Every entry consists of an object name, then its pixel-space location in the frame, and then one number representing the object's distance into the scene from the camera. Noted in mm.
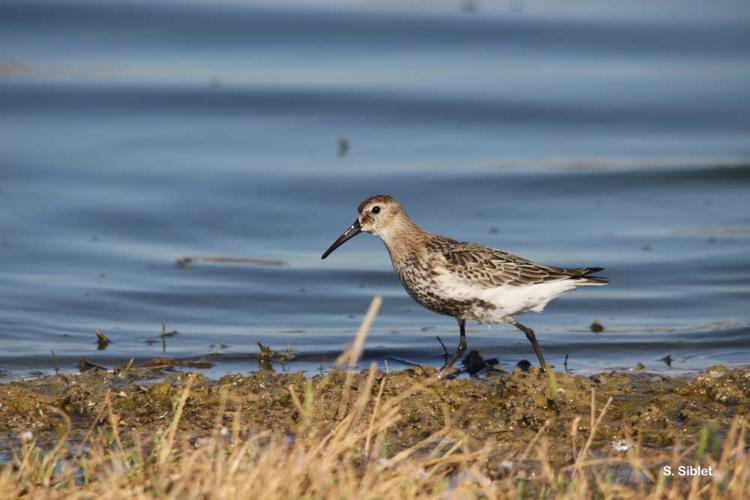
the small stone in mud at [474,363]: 16578
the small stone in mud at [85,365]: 16250
